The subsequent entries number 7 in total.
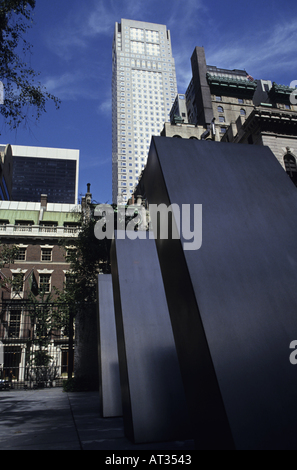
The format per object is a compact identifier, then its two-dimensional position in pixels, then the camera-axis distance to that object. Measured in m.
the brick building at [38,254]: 34.52
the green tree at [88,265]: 19.09
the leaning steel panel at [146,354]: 4.05
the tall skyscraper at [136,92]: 130.00
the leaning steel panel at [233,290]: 1.96
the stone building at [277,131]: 26.12
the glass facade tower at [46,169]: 150.25
